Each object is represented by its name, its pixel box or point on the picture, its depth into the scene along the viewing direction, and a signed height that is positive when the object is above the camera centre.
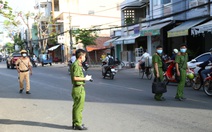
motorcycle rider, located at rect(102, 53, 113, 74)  17.77 -0.48
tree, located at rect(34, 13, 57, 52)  49.97 +4.89
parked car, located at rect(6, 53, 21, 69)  31.39 -0.34
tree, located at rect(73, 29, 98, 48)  35.38 +2.39
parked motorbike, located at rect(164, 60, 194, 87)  12.93 -0.96
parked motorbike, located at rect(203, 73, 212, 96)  9.84 -1.11
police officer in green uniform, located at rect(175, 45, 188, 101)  9.05 -0.48
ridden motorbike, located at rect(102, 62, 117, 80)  17.38 -0.98
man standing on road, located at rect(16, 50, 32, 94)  11.48 -0.41
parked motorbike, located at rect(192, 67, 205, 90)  11.41 -1.12
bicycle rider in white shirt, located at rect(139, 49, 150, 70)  17.41 -0.43
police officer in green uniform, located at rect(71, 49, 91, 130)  5.84 -0.68
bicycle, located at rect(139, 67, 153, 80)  17.05 -1.03
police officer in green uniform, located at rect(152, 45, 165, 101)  9.03 -0.38
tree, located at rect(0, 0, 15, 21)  7.54 +1.23
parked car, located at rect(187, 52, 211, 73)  13.73 -0.29
